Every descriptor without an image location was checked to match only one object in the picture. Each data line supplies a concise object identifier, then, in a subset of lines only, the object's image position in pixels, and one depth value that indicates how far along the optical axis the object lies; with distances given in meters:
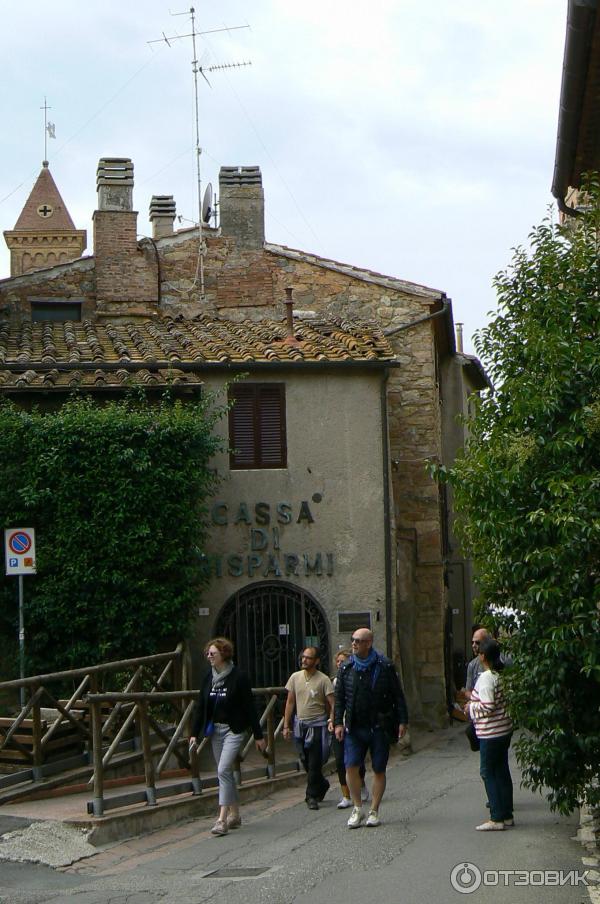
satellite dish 25.42
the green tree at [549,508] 8.95
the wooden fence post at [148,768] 11.62
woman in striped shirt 10.50
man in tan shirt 12.81
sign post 15.77
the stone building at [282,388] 19.52
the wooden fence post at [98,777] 10.80
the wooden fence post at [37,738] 12.30
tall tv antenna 24.06
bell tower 64.94
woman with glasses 11.33
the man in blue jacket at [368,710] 11.01
